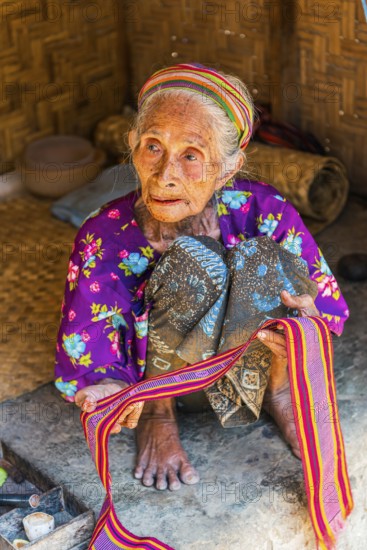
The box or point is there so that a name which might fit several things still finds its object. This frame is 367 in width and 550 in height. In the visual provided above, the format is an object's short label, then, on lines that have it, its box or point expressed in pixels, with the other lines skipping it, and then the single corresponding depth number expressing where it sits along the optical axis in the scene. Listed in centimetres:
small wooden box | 210
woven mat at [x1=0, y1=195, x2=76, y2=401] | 284
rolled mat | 352
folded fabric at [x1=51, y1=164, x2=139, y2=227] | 375
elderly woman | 223
